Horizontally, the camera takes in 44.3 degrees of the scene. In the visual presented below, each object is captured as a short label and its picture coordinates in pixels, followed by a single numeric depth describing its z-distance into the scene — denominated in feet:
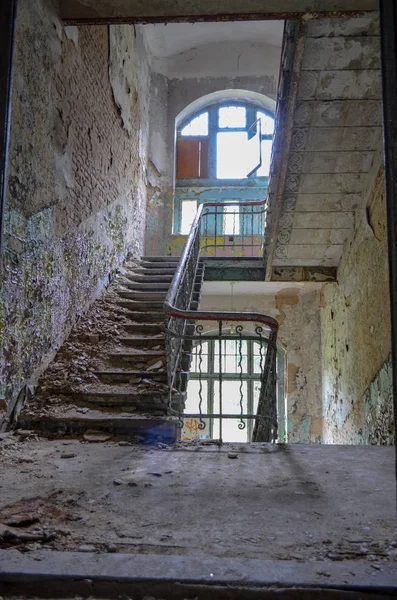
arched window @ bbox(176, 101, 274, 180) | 38.27
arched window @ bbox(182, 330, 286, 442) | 33.22
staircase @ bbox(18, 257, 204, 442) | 13.00
